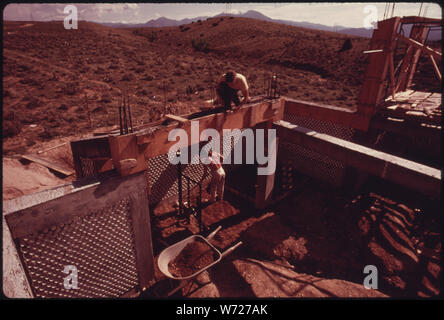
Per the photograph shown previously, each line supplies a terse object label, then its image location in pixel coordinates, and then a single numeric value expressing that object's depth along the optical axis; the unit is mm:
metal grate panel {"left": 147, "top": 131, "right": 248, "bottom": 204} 7246
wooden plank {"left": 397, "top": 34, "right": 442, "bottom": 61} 7450
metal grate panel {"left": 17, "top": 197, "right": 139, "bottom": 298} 3574
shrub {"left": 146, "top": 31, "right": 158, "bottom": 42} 54431
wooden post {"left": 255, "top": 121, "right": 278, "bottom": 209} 7176
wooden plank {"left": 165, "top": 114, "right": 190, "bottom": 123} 4451
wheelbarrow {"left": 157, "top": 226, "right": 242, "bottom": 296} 4695
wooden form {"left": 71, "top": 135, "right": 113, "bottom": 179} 4789
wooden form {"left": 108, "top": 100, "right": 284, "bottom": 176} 3803
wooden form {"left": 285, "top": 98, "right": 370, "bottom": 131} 7996
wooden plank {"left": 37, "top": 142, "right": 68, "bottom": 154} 9195
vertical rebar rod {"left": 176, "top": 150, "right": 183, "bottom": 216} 6026
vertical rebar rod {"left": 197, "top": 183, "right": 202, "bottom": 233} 6316
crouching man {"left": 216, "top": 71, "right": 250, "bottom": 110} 5586
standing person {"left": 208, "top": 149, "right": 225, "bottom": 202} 5497
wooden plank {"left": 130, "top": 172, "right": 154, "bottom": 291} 4324
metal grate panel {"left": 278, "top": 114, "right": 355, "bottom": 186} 8953
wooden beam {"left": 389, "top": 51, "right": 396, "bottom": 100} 7561
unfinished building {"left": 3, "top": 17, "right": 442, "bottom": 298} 3490
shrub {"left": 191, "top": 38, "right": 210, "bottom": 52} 45219
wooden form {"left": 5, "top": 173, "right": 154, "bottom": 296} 3230
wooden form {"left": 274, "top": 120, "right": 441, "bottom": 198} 4324
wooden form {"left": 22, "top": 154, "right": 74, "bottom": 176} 8109
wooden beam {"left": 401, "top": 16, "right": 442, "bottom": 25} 8241
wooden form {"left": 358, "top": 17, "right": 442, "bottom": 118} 7305
